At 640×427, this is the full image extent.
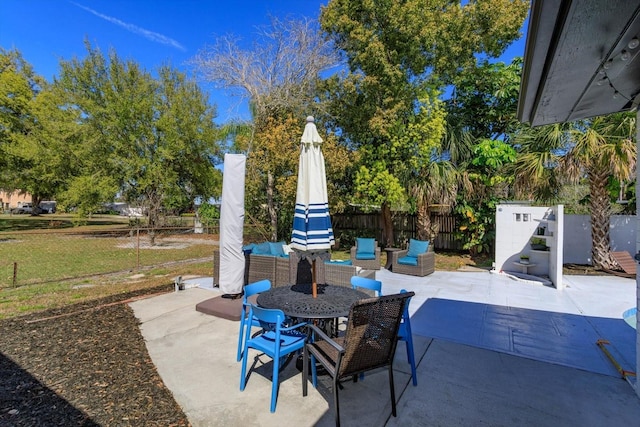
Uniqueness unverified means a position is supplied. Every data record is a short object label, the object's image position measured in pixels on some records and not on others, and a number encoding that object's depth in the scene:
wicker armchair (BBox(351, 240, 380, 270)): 8.25
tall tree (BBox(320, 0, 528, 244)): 9.43
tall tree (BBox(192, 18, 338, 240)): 11.38
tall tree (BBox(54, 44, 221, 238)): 13.68
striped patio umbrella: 3.35
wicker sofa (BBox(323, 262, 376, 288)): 4.97
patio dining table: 2.82
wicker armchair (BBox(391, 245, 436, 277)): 7.50
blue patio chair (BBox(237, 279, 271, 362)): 3.03
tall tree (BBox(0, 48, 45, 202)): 16.47
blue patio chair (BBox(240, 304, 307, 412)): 2.54
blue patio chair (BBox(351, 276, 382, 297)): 3.50
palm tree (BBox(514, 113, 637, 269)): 6.95
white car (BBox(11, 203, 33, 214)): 37.09
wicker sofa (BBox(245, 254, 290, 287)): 5.65
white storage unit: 7.26
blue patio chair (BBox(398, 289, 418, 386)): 2.86
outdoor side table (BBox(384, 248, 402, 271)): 8.37
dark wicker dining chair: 2.25
